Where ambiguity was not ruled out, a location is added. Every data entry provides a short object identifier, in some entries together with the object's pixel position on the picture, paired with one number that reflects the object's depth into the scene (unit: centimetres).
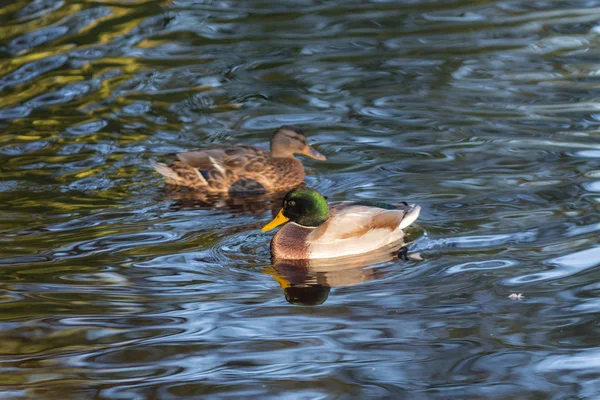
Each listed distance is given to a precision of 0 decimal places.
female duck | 2028
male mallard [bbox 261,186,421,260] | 1617
